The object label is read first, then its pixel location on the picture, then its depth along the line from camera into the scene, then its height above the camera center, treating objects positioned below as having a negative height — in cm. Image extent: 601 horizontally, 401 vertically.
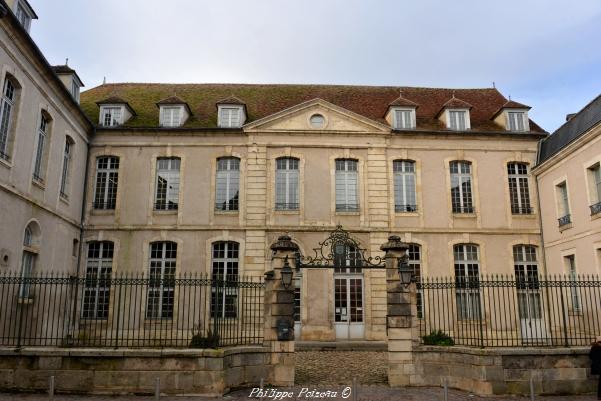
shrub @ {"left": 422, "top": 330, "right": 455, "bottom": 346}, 1302 -95
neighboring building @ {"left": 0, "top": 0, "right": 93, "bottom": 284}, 1181 +393
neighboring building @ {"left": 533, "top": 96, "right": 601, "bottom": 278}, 1411 +338
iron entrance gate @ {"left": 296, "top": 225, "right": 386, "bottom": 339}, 1619 +28
